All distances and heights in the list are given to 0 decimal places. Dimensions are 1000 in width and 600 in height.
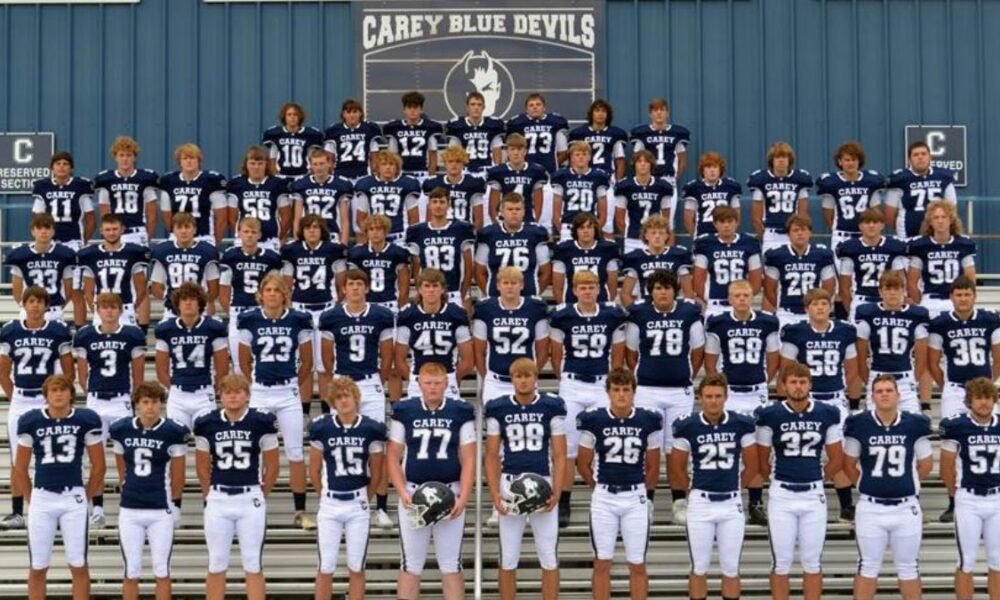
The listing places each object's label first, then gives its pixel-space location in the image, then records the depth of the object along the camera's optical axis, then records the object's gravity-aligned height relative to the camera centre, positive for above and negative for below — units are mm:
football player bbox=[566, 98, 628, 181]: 16672 +2022
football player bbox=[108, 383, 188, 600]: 11773 -910
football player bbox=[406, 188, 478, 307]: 14383 +876
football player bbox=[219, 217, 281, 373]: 14227 +702
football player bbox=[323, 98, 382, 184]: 16688 +2040
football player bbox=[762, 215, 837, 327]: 14141 +620
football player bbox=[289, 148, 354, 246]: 15500 +1410
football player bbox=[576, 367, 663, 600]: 11789 -947
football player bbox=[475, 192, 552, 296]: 14125 +824
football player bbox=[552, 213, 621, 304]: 14031 +721
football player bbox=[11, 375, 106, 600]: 11922 -886
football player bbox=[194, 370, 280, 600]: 11766 -890
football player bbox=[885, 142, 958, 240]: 15508 +1392
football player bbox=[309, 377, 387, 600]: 11633 -899
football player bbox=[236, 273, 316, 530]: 12930 -33
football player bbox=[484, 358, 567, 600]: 11766 -754
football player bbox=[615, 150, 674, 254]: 15516 +1343
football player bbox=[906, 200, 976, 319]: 14219 +705
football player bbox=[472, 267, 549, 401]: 12898 +121
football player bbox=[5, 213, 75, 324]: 14492 +755
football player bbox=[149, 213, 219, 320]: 14391 +776
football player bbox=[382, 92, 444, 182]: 16812 +2066
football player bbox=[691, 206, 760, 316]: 14305 +703
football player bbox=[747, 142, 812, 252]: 15664 +1374
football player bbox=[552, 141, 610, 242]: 15516 +1414
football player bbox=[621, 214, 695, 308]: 14047 +684
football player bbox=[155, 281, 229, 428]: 12984 -18
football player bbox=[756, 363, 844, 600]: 11727 -923
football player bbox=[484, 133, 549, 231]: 15555 +1526
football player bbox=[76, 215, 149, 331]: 14336 +725
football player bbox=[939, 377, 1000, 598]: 11664 -948
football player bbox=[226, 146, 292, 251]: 15492 +1401
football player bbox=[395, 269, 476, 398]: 13000 +116
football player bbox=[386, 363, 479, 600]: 11664 -770
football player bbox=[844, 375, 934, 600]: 11602 -969
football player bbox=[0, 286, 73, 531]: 13180 +23
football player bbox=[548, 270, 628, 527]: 12875 +7
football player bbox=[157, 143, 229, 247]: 15586 +1415
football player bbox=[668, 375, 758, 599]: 11711 -973
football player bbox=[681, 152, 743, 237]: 15578 +1400
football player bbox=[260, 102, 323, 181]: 16641 +2031
